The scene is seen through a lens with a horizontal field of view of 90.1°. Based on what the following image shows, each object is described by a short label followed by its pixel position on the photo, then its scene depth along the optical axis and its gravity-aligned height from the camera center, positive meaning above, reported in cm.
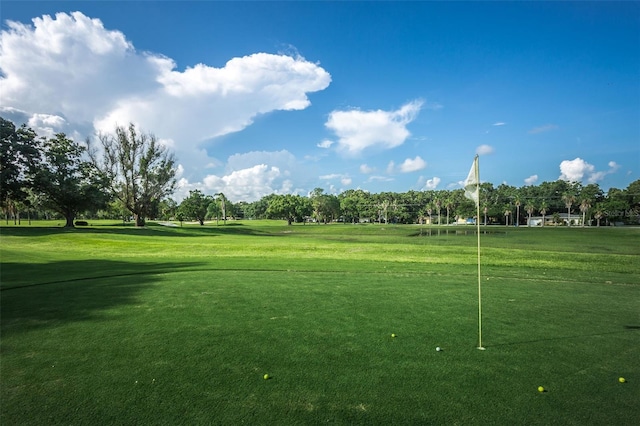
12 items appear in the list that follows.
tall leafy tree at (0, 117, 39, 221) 3569 +689
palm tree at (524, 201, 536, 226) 12194 +307
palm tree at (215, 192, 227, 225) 11588 +651
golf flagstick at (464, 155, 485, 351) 643 +72
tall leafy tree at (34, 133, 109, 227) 3938 +457
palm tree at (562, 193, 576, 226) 11394 +557
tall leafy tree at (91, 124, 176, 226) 5241 +756
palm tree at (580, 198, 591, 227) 10356 +317
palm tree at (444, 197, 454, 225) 13351 +528
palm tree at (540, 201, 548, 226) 11899 +331
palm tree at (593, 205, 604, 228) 10031 +83
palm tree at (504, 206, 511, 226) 12125 +192
